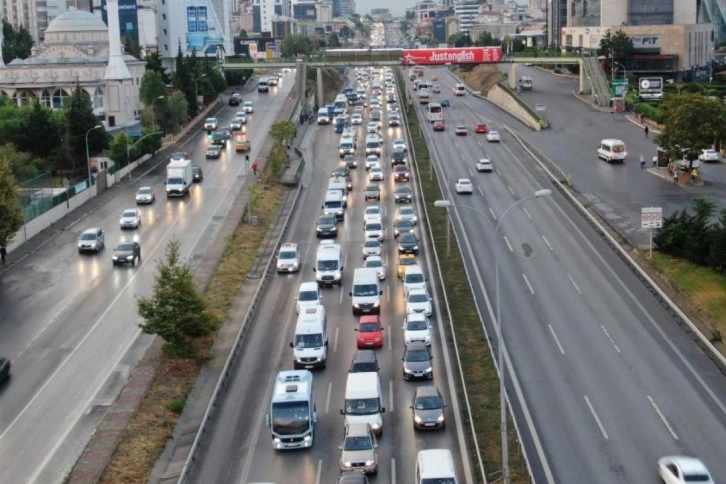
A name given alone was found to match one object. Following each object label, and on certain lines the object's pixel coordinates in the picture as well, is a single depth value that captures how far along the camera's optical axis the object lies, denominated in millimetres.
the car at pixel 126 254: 56500
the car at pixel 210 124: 103688
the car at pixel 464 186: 70750
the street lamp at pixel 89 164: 75125
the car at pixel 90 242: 59312
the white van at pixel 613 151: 79688
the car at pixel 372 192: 72062
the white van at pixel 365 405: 33344
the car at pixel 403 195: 70706
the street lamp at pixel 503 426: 28719
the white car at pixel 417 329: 41672
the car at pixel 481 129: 99875
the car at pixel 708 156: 79312
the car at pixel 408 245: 56469
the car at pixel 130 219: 64938
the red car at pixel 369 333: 42094
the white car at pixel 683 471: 28438
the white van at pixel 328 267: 51562
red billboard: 122812
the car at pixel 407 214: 63031
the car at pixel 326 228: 61594
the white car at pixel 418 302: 45156
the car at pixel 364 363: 37812
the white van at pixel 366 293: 46719
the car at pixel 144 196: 72688
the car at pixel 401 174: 78312
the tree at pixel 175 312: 41009
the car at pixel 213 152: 90938
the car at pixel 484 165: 78750
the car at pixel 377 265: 52156
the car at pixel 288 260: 54406
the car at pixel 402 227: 60156
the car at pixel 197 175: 81000
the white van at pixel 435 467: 28297
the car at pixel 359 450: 30453
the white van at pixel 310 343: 40062
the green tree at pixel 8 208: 55469
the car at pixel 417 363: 38250
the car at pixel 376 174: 79188
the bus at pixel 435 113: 106788
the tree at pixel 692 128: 71125
